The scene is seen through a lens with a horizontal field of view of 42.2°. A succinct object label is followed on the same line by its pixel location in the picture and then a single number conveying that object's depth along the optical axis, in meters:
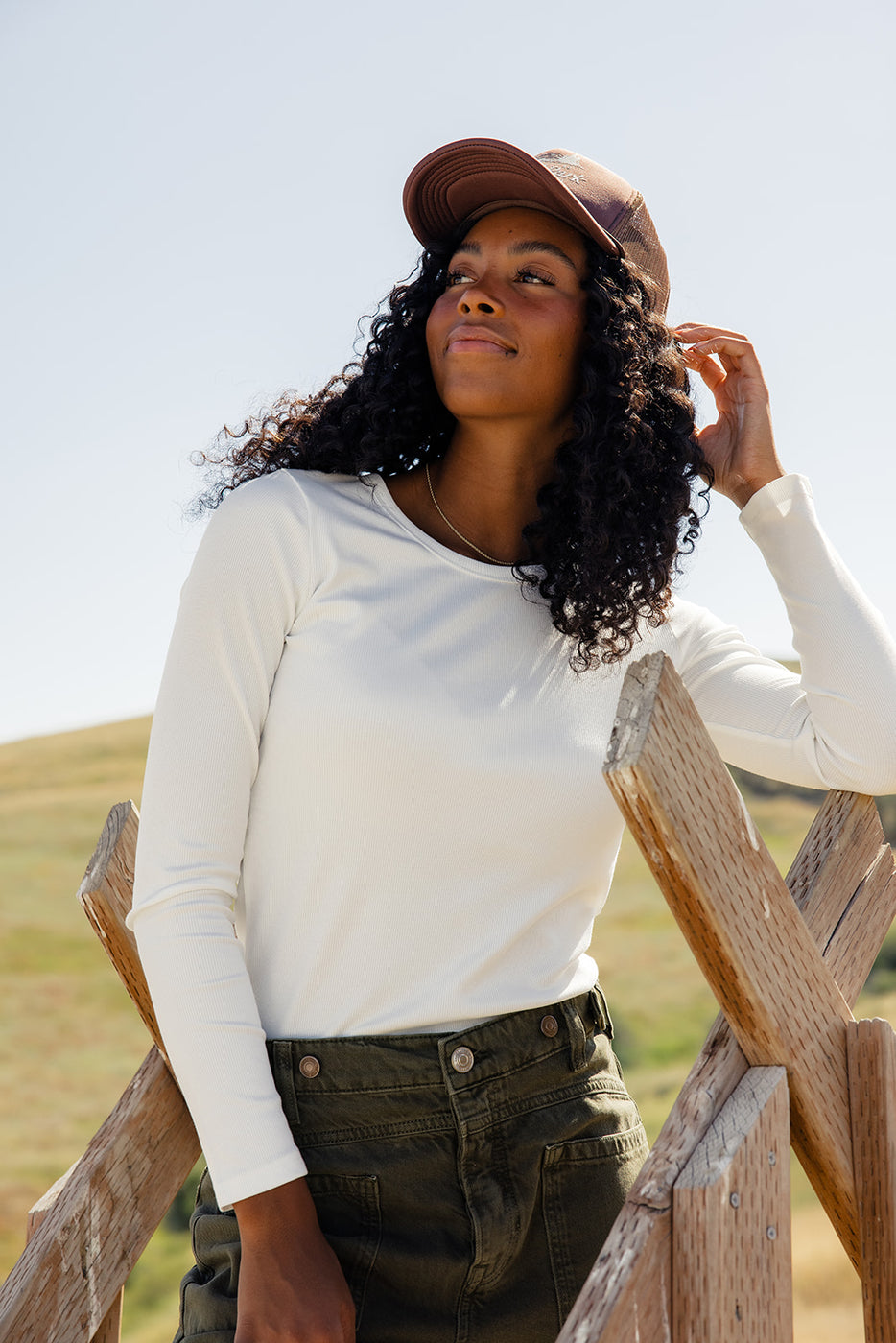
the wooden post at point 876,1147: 1.30
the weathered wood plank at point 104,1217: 1.42
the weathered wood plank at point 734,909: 1.09
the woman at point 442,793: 1.47
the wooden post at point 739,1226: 1.07
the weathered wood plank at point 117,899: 1.56
